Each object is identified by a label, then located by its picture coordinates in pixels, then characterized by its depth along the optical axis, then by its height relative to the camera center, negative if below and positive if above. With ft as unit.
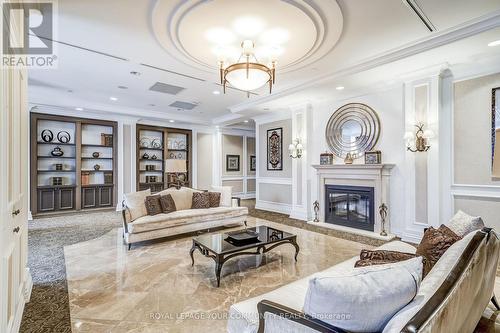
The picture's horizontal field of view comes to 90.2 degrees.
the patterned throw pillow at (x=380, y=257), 5.02 -1.95
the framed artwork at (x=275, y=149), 22.93 +1.61
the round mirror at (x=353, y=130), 16.15 +2.48
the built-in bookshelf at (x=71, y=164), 20.58 +0.23
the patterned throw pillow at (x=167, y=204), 14.93 -2.28
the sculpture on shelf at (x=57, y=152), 21.20 +1.25
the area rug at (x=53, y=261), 6.93 -4.17
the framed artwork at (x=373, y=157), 15.58 +0.58
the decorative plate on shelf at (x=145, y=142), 26.01 +2.57
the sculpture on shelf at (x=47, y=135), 20.86 +2.64
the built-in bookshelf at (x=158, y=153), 25.89 +1.42
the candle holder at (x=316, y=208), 18.84 -3.22
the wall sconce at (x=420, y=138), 13.14 +1.53
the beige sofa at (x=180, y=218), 13.08 -3.04
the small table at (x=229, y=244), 9.03 -3.10
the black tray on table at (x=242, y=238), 10.09 -3.00
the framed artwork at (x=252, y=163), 34.04 +0.44
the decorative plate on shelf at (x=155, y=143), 26.63 +2.50
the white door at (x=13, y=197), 5.07 -0.76
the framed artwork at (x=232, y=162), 31.90 +0.49
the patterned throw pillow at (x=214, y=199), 17.01 -2.25
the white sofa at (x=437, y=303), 3.33 -2.15
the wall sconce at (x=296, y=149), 19.91 +1.39
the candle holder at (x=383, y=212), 15.19 -2.84
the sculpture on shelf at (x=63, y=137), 21.64 +2.60
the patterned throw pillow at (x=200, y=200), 16.62 -2.29
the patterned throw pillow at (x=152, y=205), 14.38 -2.23
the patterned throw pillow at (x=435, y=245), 5.91 -1.95
